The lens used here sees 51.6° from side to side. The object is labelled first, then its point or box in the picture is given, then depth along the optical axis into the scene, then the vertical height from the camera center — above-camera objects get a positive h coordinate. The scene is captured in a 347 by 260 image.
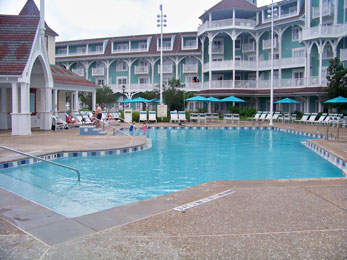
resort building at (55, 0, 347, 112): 31.89 +6.59
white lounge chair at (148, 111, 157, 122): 26.27 -0.19
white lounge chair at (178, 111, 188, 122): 26.35 -0.18
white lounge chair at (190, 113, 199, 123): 27.42 -0.26
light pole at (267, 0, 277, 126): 25.64 +0.48
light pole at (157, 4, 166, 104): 28.39 +7.63
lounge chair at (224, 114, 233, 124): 27.84 -0.32
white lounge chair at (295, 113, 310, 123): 26.74 -0.34
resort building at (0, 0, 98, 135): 14.88 +1.77
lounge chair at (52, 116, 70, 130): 18.95 -0.61
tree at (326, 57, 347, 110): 25.02 +2.39
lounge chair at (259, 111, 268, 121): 30.22 -0.16
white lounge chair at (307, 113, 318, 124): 26.02 -0.26
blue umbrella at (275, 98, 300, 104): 30.67 +1.14
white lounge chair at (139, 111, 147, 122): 26.33 -0.16
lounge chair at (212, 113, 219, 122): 28.83 -0.26
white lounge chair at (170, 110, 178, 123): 26.36 -0.18
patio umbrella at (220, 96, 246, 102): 31.71 +1.32
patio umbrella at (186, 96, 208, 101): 30.21 +1.24
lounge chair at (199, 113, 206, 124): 27.21 -0.18
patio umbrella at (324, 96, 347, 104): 22.91 +0.95
